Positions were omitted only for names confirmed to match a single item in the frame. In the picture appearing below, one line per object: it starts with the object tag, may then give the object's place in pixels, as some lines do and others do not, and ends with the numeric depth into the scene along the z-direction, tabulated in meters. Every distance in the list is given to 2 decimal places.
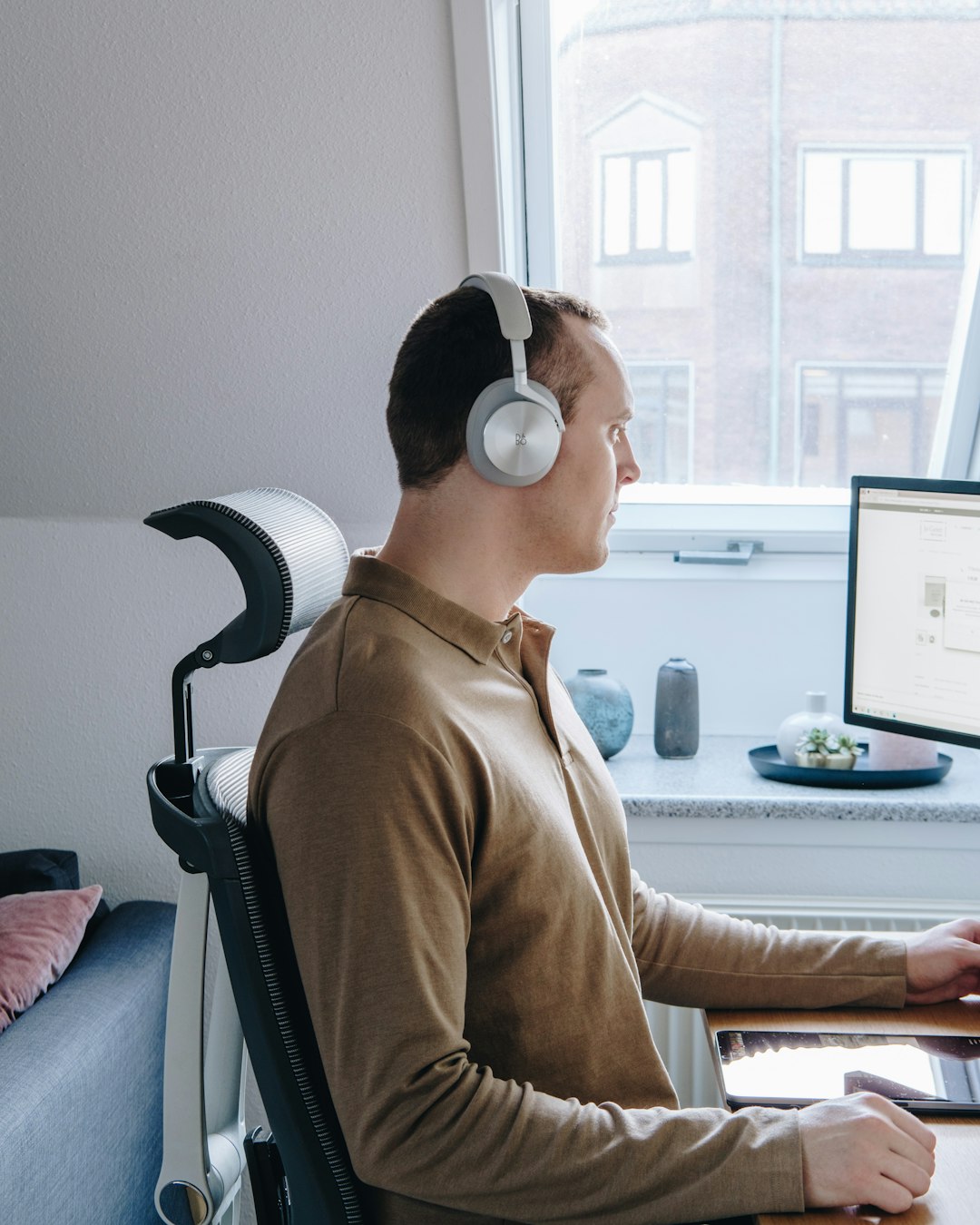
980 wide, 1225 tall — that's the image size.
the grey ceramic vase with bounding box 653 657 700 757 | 2.05
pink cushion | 1.64
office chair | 0.87
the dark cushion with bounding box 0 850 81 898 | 1.94
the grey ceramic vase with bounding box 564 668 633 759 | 1.98
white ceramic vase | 1.96
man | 0.85
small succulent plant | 1.93
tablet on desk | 0.99
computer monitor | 1.60
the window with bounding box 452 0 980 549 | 1.91
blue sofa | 1.44
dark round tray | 1.89
